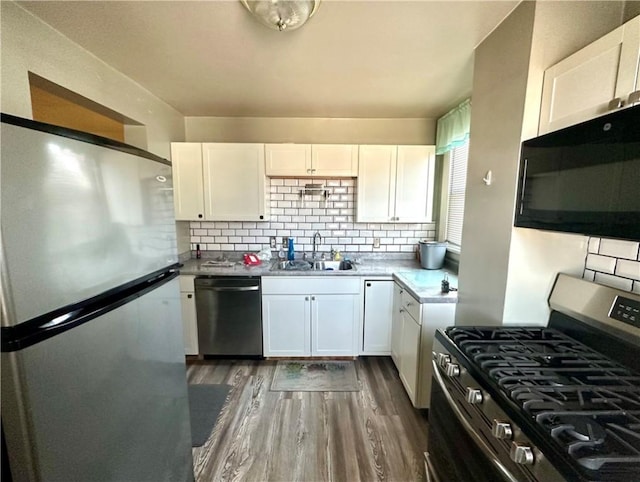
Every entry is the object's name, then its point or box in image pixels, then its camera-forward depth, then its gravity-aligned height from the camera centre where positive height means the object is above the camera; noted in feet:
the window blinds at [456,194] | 8.63 +0.49
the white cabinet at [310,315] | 8.62 -3.43
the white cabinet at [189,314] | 8.55 -3.41
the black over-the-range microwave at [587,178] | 2.49 +0.34
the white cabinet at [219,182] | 9.11 +0.83
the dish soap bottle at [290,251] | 9.86 -1.58
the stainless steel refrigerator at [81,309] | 2.04 -0.96
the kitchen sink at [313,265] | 9.22 -2.01
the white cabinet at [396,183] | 9.13 +0.83
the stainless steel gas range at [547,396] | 2.13 -1.80
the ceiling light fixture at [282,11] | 3.94 +2.88
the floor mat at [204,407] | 6.17 -5.08
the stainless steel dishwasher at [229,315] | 8.53 -3.42
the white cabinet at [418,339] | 6.25 -3.21
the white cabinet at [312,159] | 9.10 +1.59
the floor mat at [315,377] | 7.72 -5.06
